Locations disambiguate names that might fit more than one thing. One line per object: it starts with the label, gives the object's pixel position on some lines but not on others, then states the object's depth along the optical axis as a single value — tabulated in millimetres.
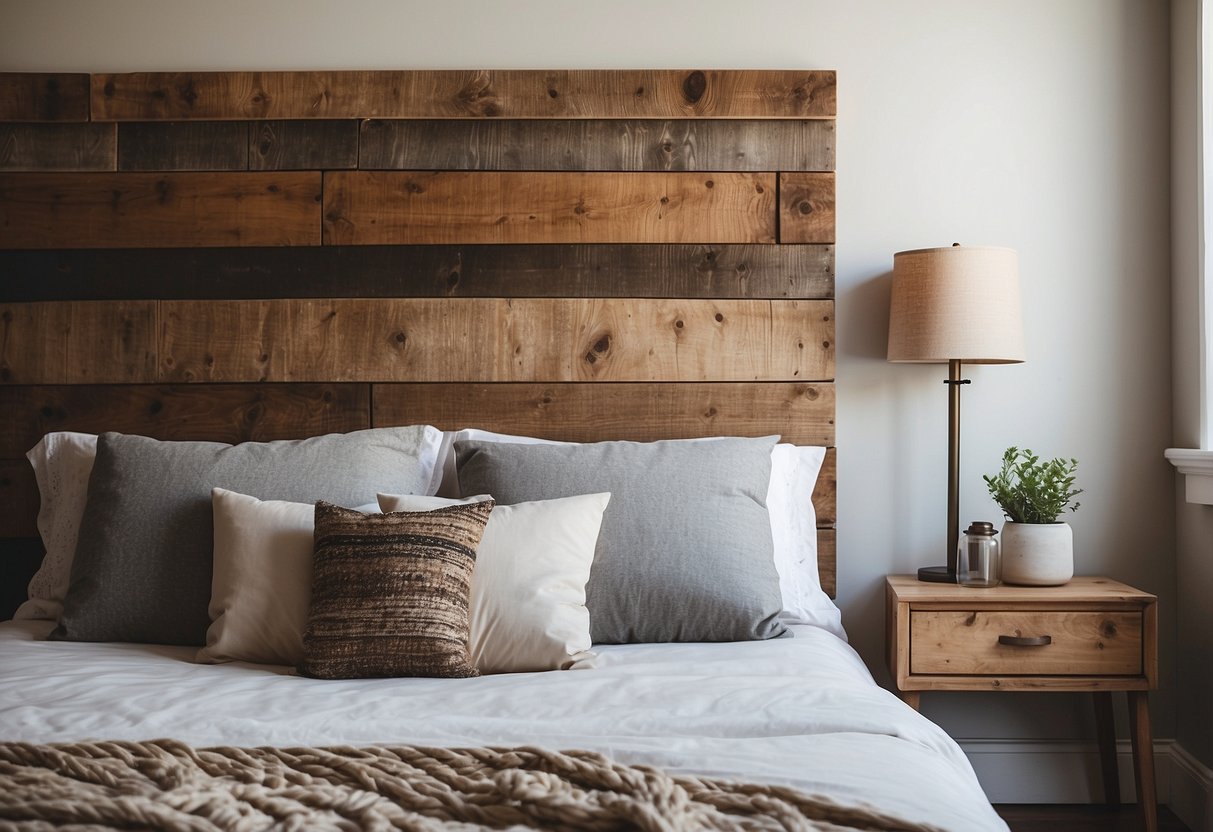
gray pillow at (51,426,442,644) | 1965
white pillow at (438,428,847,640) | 2242
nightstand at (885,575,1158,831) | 2186
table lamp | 2301
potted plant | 2293
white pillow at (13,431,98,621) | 2182
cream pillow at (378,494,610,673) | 1750
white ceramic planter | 2291
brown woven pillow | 1657
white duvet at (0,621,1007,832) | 1188
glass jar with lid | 2340
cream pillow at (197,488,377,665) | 1806
